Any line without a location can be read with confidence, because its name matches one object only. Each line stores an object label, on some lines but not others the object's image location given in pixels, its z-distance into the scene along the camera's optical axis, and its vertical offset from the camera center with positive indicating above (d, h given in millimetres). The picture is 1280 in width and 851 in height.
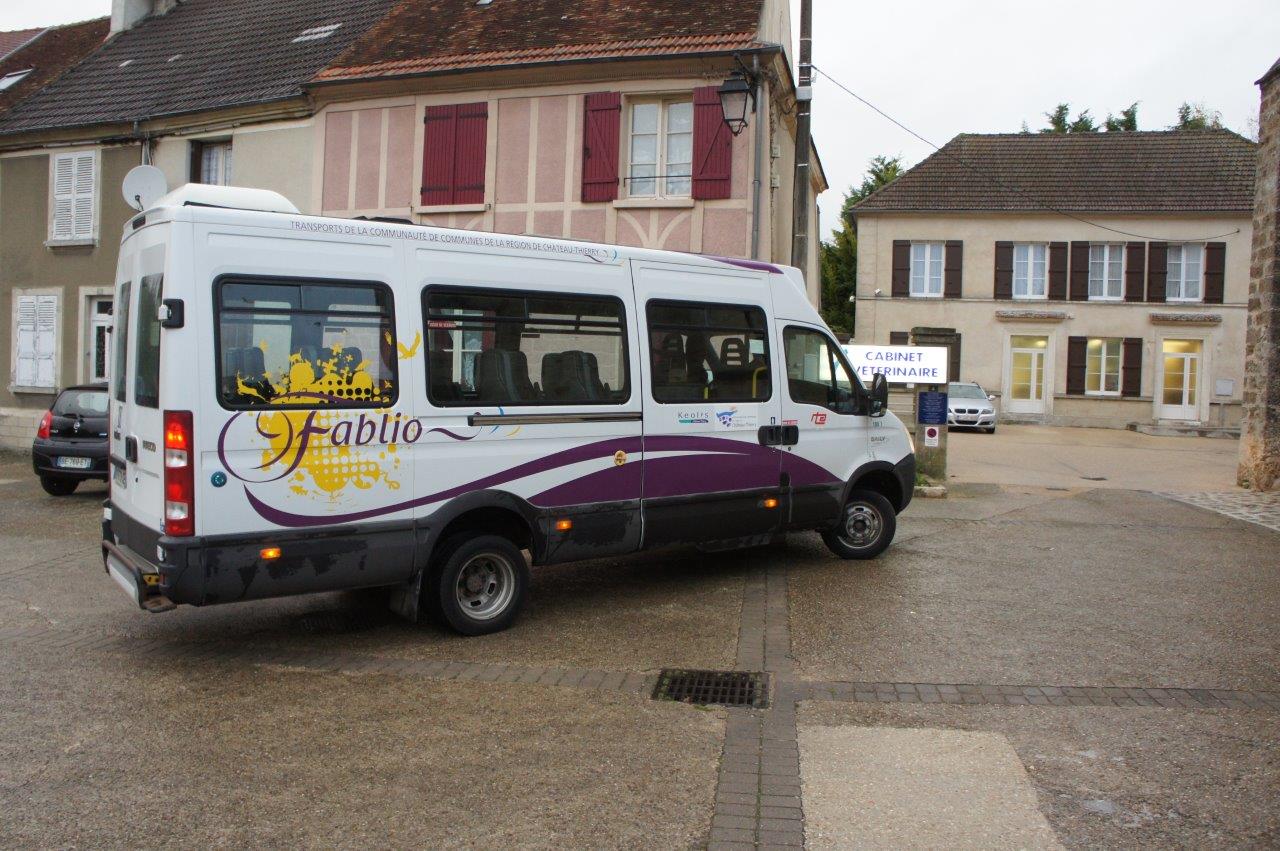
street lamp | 12438 +3620
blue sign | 14547 -87
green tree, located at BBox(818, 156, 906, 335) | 44469 +5294
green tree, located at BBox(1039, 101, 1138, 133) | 47406 +12987
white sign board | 14180 +521
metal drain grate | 5230 -1524
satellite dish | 10234 +1956
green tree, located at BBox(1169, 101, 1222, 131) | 48862 +13811
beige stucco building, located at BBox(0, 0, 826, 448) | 14977 +4055
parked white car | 27328 -229
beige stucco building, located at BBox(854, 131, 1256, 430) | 31641 +4010
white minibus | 5418 -121
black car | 12492 -775
